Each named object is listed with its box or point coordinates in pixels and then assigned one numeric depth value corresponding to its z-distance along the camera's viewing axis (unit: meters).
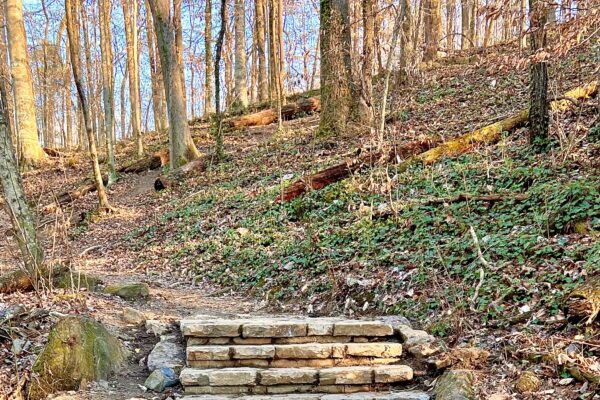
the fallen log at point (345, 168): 8.91
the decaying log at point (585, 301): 3.55
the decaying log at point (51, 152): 20.16
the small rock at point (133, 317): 5.12
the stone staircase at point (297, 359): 3.84
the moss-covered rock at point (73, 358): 3.62
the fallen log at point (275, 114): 17.98
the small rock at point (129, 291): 6.21
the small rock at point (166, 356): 4.11
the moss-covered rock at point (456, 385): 3.33
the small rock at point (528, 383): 3.26
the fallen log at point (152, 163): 16.70
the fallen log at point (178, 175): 13.81
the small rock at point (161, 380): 3.84
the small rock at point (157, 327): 4.83
